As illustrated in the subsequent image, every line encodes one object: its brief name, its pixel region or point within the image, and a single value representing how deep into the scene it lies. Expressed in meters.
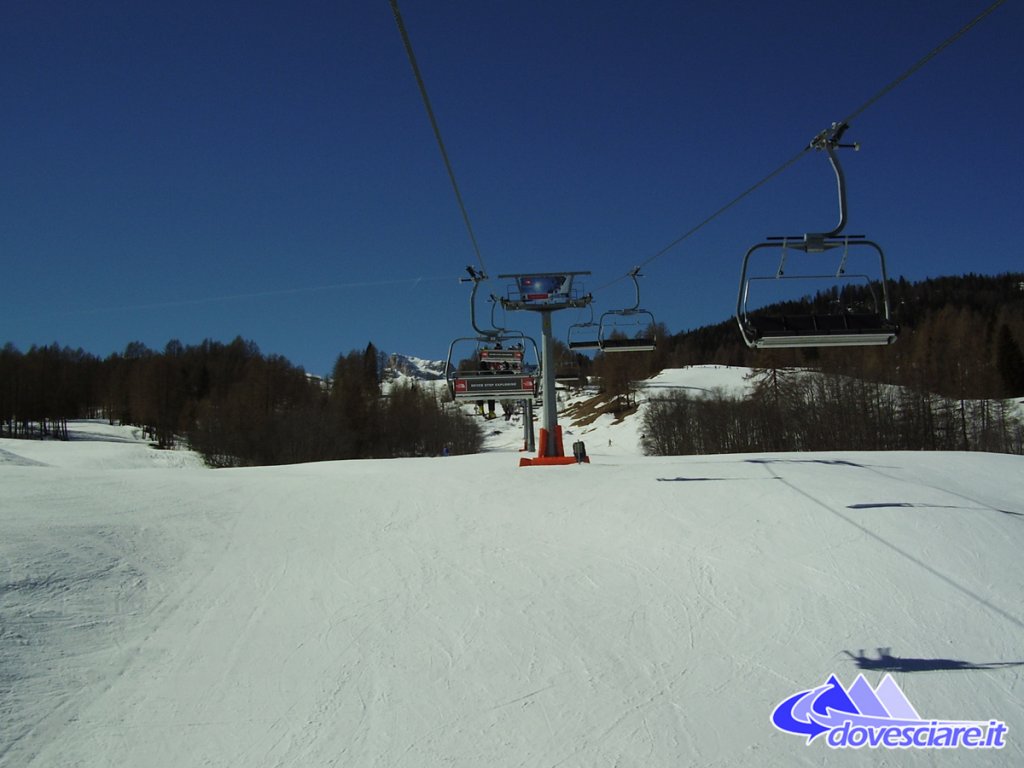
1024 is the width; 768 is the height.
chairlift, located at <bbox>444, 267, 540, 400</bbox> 19.02
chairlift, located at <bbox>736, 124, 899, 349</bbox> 9.42
